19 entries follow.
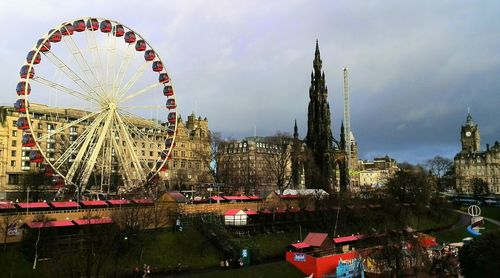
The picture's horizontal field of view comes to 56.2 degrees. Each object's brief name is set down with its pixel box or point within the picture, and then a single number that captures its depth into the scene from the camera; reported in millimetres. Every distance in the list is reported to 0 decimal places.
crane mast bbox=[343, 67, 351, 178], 196850
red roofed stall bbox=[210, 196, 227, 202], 67325
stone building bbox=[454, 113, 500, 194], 195375
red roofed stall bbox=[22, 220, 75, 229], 43656
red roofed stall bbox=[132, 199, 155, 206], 55728
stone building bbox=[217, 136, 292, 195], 98500
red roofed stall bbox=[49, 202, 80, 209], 51062
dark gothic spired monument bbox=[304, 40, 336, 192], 109375
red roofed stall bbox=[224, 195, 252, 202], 69562
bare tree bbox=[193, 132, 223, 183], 104375
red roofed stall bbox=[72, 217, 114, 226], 47906
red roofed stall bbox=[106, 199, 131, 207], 54994
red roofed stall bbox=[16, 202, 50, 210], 48297
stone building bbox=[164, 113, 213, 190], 128837
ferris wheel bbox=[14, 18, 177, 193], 57125
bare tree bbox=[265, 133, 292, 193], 96438
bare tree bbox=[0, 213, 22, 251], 43091
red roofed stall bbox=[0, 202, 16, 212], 46553
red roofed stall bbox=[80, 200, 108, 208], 53031
